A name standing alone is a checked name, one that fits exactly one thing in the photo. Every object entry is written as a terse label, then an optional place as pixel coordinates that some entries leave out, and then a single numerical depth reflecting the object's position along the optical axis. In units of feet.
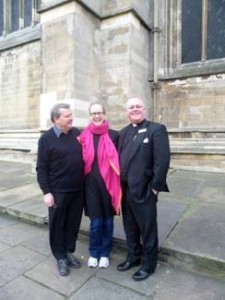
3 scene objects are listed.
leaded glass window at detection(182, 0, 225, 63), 23.09
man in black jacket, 6.94
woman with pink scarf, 7.58
